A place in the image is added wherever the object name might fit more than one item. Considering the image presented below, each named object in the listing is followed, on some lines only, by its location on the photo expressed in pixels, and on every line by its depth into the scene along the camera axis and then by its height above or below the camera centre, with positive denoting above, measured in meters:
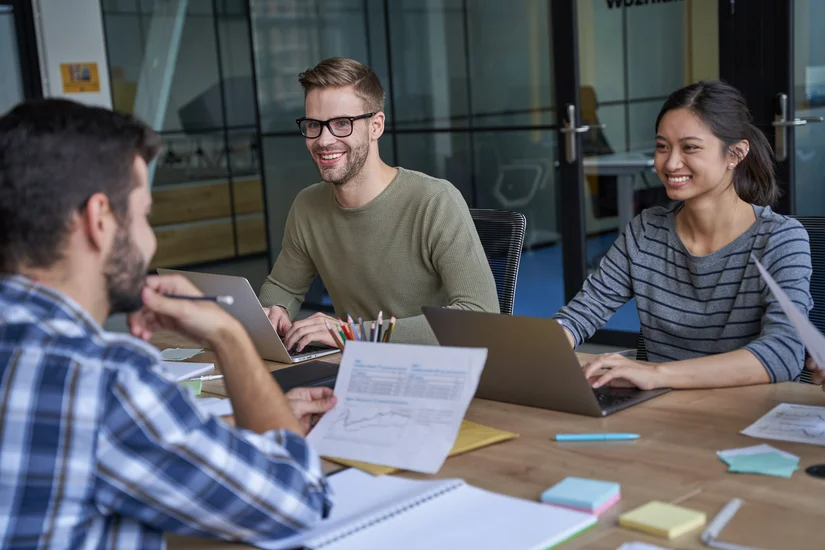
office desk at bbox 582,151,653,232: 4.18 -0.36
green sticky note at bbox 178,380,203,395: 1.87 -0.53
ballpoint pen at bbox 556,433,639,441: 1.42 -0.51
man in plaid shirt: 0.94 -0.27
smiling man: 2.34 -0.29
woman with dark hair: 1.92 -0.35
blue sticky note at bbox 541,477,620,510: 1.17 -0.49
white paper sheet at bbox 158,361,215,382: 1.98 -0.53
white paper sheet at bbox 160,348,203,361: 2.18 -0.54
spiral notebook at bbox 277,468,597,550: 1.10 -0.50
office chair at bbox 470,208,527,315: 2.31 -0.37
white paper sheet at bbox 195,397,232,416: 1.64 -0.51
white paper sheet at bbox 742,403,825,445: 1.38 -0.51
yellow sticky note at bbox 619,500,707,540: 1.09 -0.49
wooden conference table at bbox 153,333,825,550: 1.10 -0.51
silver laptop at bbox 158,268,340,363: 1.90 -0.41
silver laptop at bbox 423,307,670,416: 1.52 -0.43
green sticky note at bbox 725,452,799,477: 1.25 -0.50
